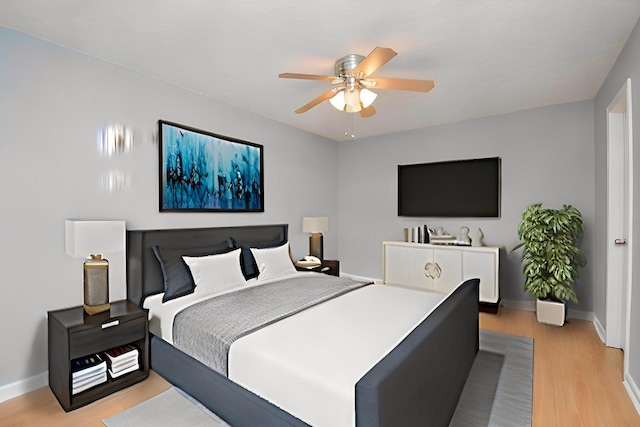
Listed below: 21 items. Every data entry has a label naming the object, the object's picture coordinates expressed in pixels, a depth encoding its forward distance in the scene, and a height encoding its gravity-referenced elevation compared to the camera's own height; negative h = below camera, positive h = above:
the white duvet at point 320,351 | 1.44 -0.74
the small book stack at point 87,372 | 2.16 -1.09
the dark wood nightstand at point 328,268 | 4.28 -0.75
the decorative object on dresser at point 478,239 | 4.35 -0.39
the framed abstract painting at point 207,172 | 3.21 +0.46
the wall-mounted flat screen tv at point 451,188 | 4.42 +0.33
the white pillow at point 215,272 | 2.87 -0.55
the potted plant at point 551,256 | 3.48 -0.51
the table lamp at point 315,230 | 4.66 -0.26
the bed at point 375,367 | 1.29 -0.79
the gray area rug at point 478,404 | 1.98 -1.29
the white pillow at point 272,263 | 3.45 -0.56
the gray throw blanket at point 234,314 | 2.00 -0.72
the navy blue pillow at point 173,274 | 2.79 -0.54
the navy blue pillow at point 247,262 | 3.58 -0.55
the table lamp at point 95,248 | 2.29 -0.25
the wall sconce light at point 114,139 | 2.72 +0.65
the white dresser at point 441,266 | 4.05 -0.76
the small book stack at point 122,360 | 2.33 -1.08
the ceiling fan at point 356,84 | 2.35 +1.00
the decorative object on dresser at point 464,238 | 4.43 -0.38
